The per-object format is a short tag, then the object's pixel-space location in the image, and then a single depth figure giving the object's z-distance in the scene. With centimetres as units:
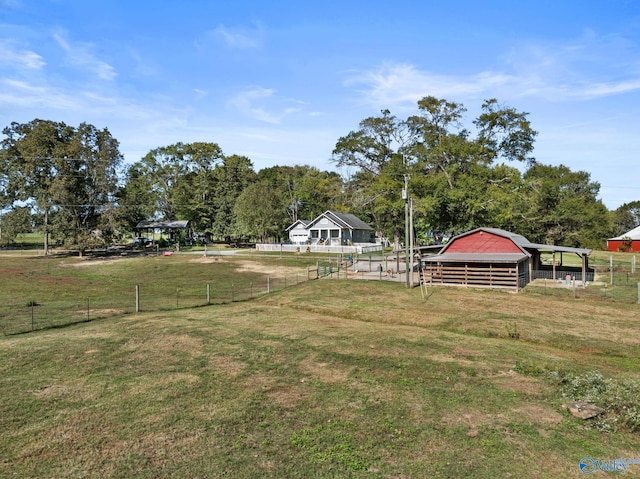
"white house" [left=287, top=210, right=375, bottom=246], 6712
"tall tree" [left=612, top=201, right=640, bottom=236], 9883
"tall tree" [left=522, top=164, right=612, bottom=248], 6338
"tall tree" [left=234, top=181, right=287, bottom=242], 6931
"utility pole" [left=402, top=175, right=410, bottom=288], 2902
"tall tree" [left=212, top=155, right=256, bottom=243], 8038
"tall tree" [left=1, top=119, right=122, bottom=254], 5953
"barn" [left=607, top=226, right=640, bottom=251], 6794
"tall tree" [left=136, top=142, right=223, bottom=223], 8794
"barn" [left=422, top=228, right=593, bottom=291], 3048
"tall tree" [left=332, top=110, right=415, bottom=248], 5680
